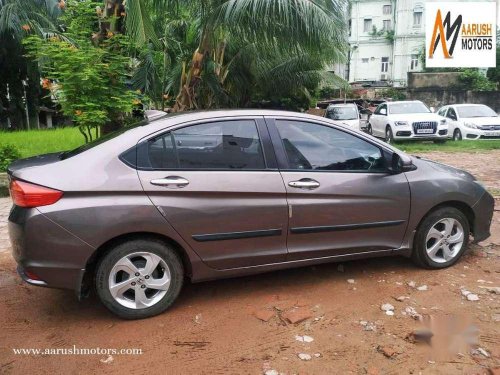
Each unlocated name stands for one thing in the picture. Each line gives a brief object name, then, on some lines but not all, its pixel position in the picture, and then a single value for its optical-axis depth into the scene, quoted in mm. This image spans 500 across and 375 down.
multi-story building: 43312
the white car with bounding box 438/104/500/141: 15797
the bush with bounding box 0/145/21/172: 8766
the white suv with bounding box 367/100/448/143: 14734
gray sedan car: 3180
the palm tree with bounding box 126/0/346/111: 8289
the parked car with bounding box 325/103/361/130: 16297
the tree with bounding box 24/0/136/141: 6973
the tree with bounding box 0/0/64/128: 18312
